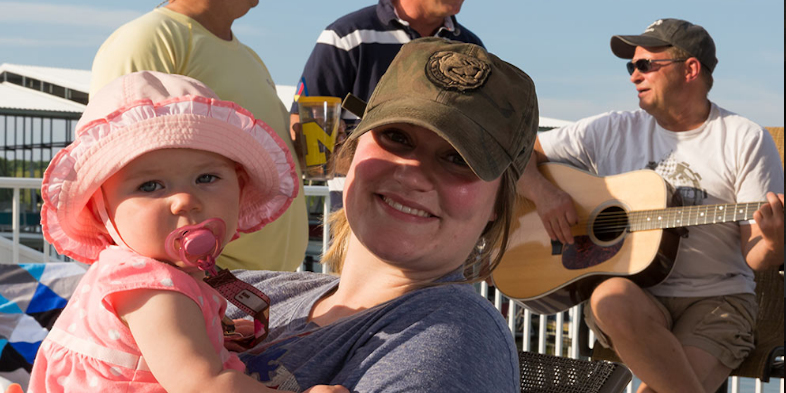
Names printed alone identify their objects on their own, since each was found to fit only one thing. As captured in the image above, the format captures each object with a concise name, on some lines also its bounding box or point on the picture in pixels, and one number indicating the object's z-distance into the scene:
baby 1.06
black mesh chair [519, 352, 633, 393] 1.57
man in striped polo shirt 3.35
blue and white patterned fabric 2.09
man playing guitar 3.14
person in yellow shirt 2.19
